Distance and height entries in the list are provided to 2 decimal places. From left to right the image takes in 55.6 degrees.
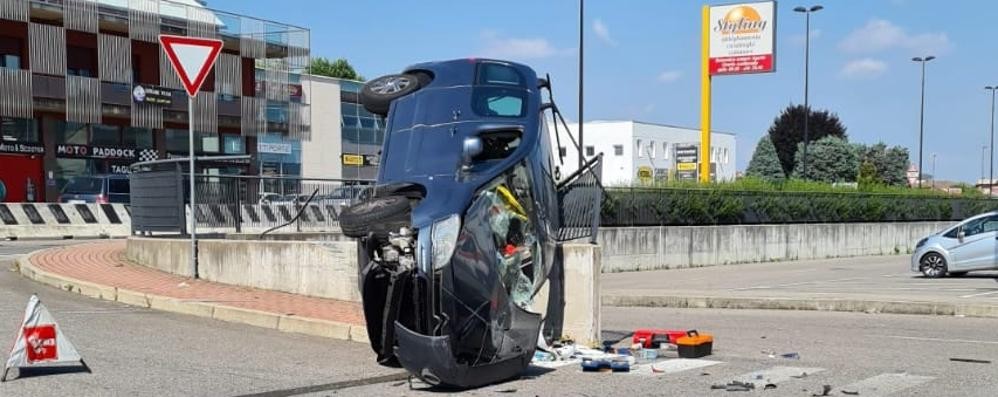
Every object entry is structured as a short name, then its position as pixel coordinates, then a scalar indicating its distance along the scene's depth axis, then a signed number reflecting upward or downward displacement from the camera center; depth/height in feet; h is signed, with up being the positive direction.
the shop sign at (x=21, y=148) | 126.93 +2.61
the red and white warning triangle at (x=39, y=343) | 25.14 -4.74
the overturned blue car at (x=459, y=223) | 24.52 -1.48
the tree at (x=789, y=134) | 283.34 +11.40
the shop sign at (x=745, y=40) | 120.98 +16.82
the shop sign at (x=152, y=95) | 139.23 +10.82
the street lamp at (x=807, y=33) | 168.99 +24.89
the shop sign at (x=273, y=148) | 184.44 +4.09
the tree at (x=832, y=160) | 270.26 +3.53
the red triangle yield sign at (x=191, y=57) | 43.62 +5.18
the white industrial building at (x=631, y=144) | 273.54 +8.03
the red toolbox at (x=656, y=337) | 33.17 -5.86
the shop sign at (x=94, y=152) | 135.33 +2.32
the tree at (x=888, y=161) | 289.33 +3.67
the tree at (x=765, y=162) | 264.31 +2.76
